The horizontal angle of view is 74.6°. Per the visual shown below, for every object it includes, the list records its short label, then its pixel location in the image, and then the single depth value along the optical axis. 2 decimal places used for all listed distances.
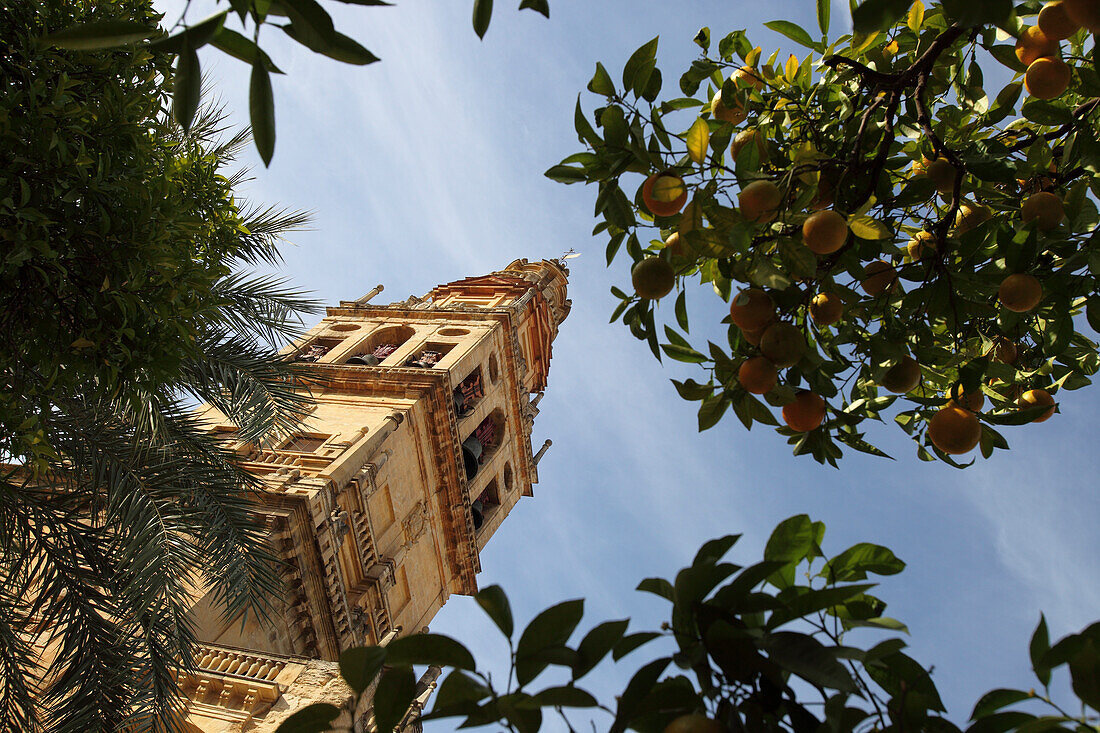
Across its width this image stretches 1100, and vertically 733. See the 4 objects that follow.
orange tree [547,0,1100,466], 3.08
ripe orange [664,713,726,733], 1.76
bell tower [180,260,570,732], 10.75
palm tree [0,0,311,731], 5.79
